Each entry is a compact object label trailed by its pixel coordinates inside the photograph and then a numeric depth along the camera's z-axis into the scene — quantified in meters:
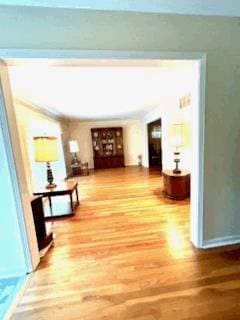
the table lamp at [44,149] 2.82
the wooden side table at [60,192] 3.08
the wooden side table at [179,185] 3.62
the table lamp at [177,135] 3.64
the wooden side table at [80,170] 7.50
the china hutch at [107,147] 8.64
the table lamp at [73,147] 7.60
